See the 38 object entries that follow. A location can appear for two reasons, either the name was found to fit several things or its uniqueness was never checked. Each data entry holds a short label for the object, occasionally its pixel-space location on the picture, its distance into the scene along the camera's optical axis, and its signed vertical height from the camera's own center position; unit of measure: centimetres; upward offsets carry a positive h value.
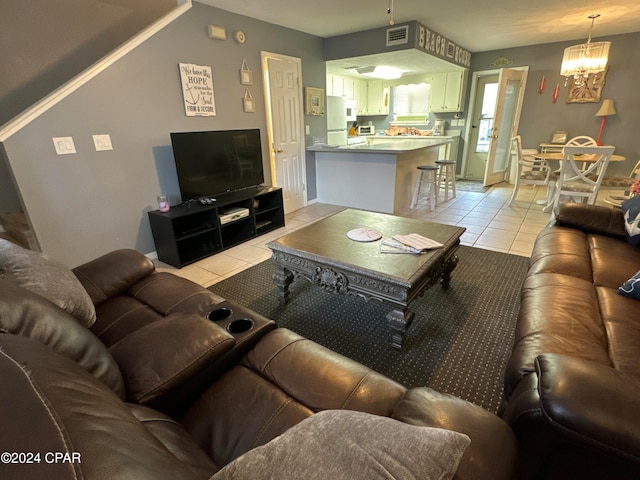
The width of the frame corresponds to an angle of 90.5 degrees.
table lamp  510 +11
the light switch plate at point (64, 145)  250 -10
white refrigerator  542 +6
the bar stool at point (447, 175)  488 -81
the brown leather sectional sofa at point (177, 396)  41 -69
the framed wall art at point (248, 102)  375 +27
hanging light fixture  384 +68
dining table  400 -52
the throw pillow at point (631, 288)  148 -77
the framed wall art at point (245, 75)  364 +56
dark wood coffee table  176 -78
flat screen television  305 -33
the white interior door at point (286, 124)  402 +1
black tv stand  301 -96
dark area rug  168 -126
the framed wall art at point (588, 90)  517 +42
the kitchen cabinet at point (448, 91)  631 +57
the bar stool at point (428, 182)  459 -86
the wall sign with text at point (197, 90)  315 +37
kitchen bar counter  441 -71
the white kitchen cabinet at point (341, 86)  665 +78
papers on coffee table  200 -74
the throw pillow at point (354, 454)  44 -46
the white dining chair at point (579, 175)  366 -68
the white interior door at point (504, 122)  547 -6
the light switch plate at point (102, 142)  270 -9
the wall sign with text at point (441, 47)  411 +104
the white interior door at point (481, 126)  633 -12
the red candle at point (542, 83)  556 +58
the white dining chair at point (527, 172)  458 -76
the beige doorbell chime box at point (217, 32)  324 +93
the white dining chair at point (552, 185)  445 -91
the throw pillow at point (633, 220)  201 -64
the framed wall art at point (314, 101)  458 +33
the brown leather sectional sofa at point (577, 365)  75 -80
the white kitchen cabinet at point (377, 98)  767 +57
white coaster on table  219 -75
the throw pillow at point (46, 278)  115 -53
